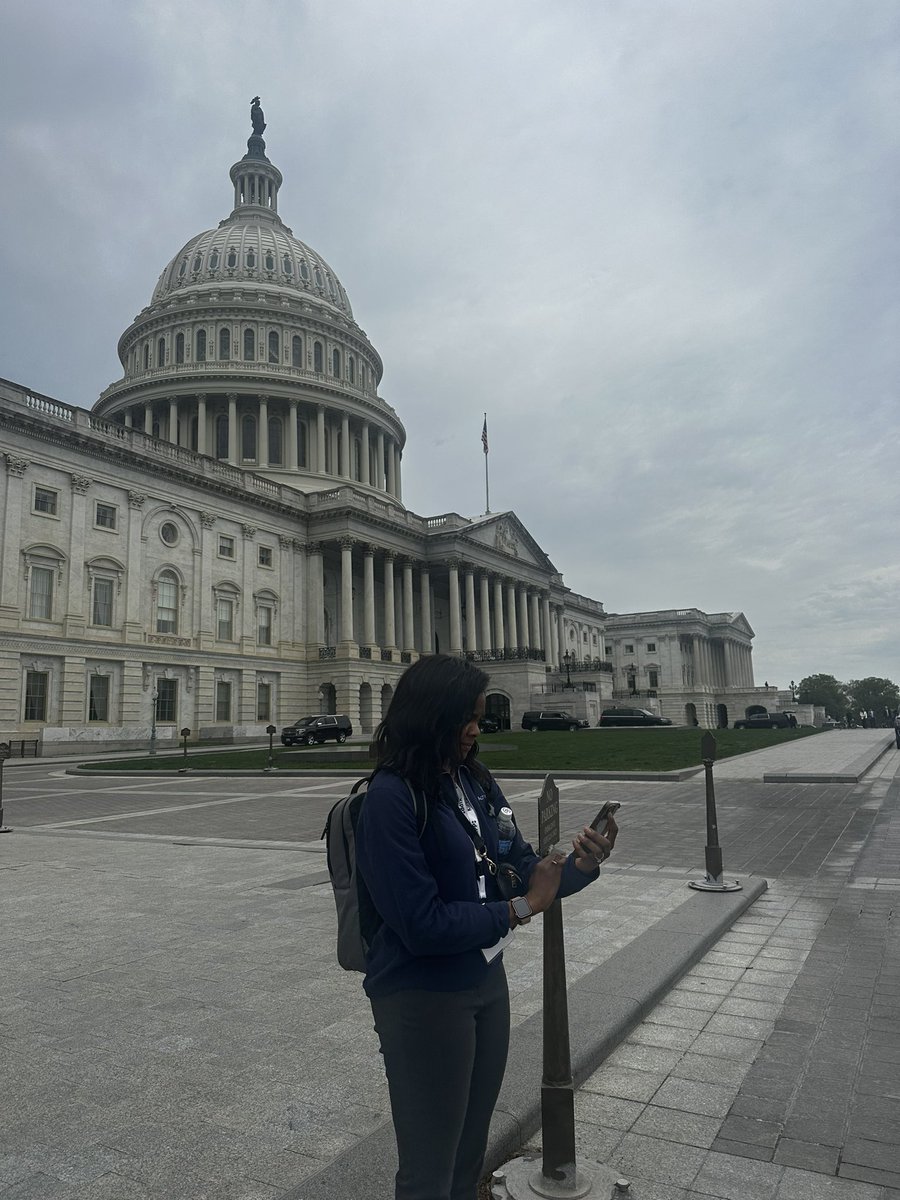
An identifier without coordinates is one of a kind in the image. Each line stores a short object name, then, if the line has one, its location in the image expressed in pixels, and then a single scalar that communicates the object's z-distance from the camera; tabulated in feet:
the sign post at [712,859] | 29.07
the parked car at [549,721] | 185.78
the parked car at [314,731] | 139.95
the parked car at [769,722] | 246.88
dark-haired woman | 8.30
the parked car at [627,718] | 199.11
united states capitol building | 141.79
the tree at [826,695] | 540.93
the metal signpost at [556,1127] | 11.19
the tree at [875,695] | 552.82
